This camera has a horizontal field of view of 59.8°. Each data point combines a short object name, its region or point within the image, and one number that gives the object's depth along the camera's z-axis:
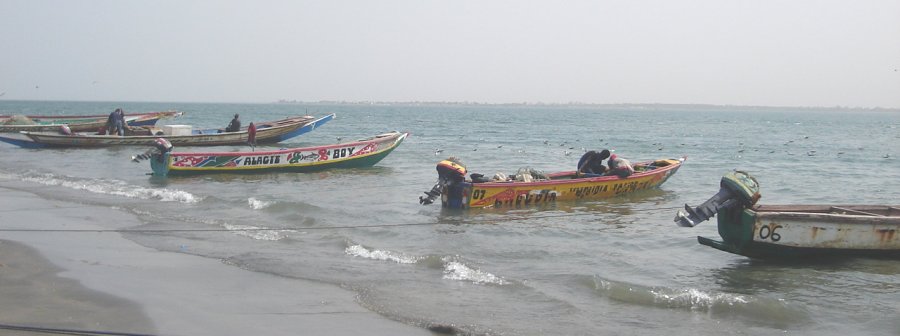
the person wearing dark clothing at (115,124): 29.73
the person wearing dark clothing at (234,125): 31.29
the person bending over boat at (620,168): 17.27
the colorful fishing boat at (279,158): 20.62
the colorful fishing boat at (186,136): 28.64
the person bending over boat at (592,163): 17.62
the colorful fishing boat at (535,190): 15.50
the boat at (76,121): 33.78
